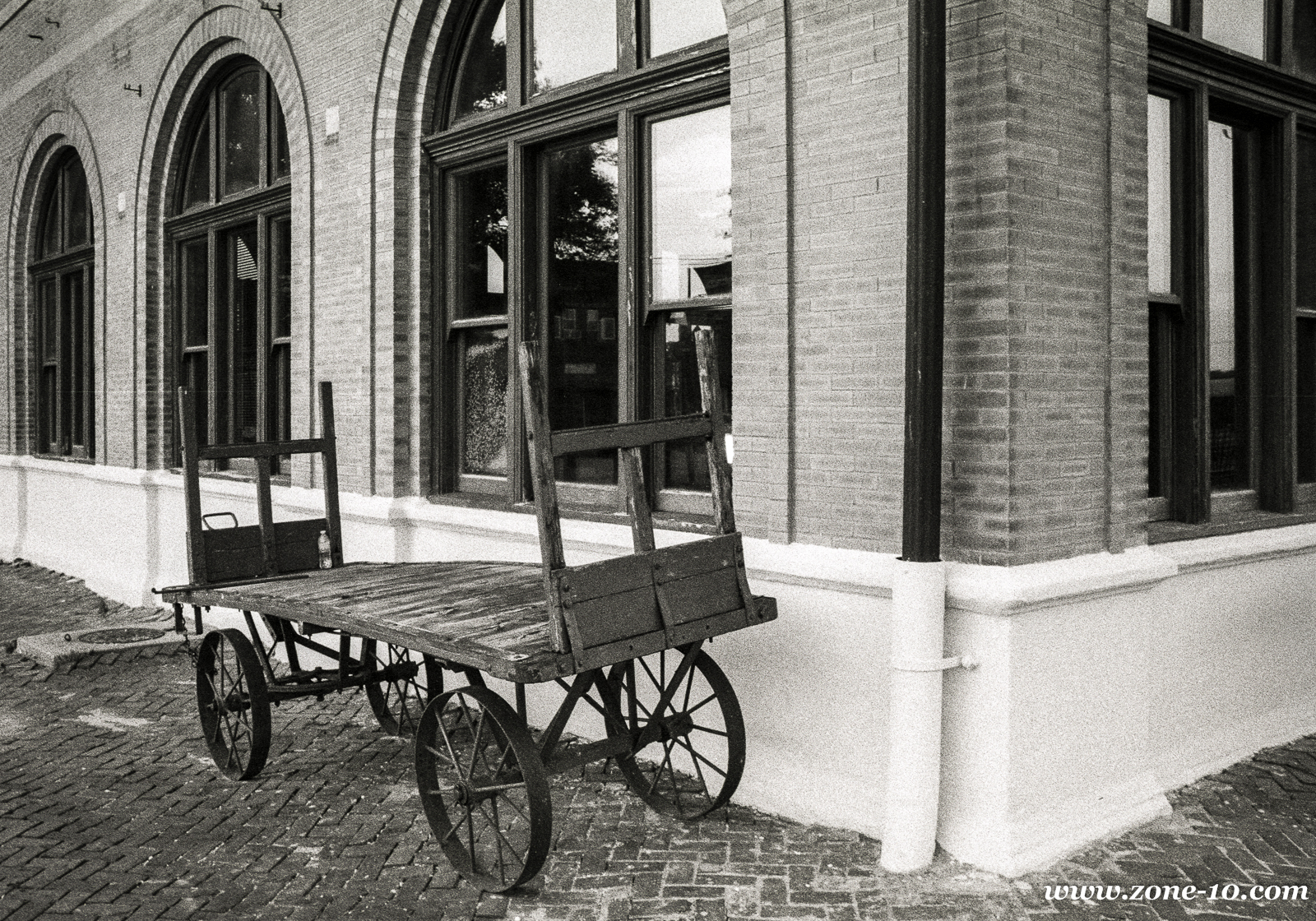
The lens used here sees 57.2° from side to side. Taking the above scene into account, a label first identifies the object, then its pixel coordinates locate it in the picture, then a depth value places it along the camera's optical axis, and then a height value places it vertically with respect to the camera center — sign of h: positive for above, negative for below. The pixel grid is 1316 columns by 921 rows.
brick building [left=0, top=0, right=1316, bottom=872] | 4.75 +0.60
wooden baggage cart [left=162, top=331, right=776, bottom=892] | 4.24 -0.74
